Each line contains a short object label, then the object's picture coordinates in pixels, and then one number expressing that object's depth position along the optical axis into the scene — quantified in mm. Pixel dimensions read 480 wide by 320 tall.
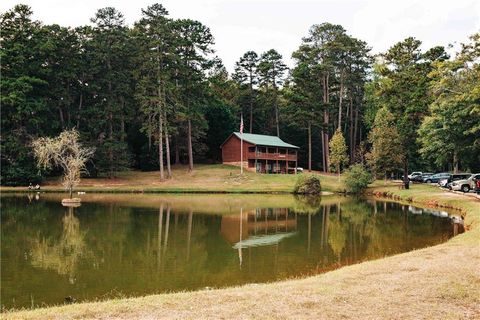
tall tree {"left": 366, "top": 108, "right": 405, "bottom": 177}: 49031
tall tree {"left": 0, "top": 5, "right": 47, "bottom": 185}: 50925
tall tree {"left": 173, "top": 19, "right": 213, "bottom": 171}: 60812
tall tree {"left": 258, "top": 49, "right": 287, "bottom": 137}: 76244
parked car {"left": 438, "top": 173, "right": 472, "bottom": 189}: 43956
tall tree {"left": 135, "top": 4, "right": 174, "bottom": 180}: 55719
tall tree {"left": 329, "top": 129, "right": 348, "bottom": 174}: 57688
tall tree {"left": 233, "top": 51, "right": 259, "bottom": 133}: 76312
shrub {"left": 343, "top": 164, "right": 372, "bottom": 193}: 50062
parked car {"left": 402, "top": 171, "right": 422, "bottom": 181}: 62656
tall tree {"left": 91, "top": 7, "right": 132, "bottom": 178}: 58094
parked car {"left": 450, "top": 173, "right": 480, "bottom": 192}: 40562
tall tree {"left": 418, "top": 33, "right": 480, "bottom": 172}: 29406
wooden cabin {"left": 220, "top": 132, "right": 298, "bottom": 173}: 65875
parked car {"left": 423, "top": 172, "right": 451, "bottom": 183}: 55881
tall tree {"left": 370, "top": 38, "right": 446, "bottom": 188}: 47594
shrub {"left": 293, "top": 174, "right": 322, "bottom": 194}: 50344
